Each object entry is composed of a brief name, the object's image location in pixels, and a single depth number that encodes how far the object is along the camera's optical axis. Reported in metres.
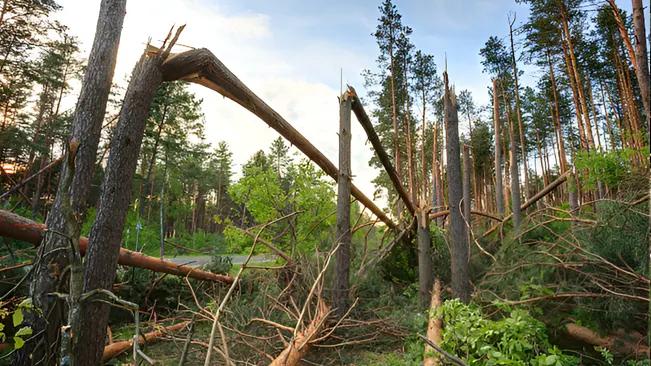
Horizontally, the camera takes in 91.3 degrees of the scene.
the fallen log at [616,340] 3.28
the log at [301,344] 2.95
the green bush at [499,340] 2.14
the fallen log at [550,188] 8.30
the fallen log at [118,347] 3.82
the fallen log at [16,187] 2.50
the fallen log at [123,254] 3.46
